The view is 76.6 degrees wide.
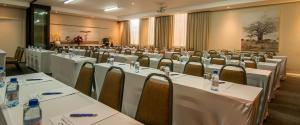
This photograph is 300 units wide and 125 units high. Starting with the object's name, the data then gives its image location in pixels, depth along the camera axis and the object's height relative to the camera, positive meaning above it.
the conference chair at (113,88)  1.92 -0.37
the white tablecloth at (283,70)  6.40 -0.53
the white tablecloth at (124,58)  5.57 -0.12
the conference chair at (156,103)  1.60 -0.43
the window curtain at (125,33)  13.76 +1.56
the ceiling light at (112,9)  9.99 +2.48
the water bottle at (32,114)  1.13 -0.37
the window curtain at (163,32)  11.10 +1.35
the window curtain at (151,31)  12.25 +1.52
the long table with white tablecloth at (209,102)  1.80 -0.50
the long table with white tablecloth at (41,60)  6.62 -0.26
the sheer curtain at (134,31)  13.34 +1.64
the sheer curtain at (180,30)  10.68 +1.42
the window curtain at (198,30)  9.61 +1.26
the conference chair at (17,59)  6.65 -0.22
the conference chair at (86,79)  2.36 -0.33
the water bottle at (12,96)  1.55 -0.36
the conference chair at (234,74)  2.61 -0.28
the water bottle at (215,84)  2.10 -0.33
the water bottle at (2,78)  2.10 -0.29
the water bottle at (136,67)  3.18 -0.22
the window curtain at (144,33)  12.57 +1.42
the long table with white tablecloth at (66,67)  4.46 -0.36
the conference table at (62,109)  1.29 -0.44
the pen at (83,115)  1.36 -0.44
